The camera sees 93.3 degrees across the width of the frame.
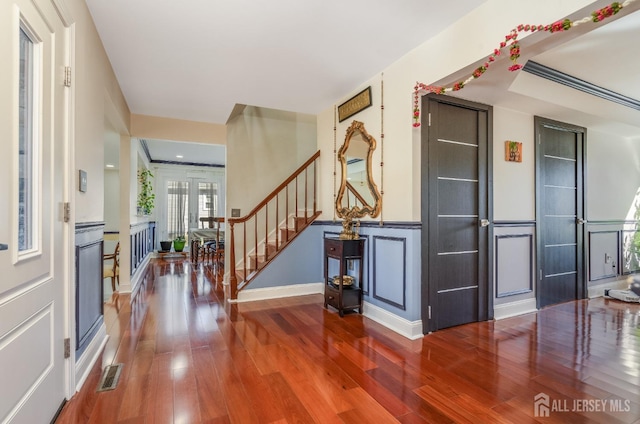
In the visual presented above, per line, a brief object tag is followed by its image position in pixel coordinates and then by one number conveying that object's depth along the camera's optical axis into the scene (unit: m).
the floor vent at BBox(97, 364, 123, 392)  1.91
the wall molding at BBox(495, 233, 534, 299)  3.26
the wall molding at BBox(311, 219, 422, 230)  2.76
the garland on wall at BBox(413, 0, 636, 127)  1.58
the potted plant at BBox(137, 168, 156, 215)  6.30
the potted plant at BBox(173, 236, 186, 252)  8.12
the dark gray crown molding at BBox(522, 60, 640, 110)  2.77
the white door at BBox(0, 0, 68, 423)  1.21
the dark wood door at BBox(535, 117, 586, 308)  3.61
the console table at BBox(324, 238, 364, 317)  3.30
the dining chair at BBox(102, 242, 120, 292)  4.03
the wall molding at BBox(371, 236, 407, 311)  2.83
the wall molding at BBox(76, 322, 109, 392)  1.93
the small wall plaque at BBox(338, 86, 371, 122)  3.30
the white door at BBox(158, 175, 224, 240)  8.55
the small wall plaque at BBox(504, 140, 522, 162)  3.35
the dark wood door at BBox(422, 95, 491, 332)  2.82
